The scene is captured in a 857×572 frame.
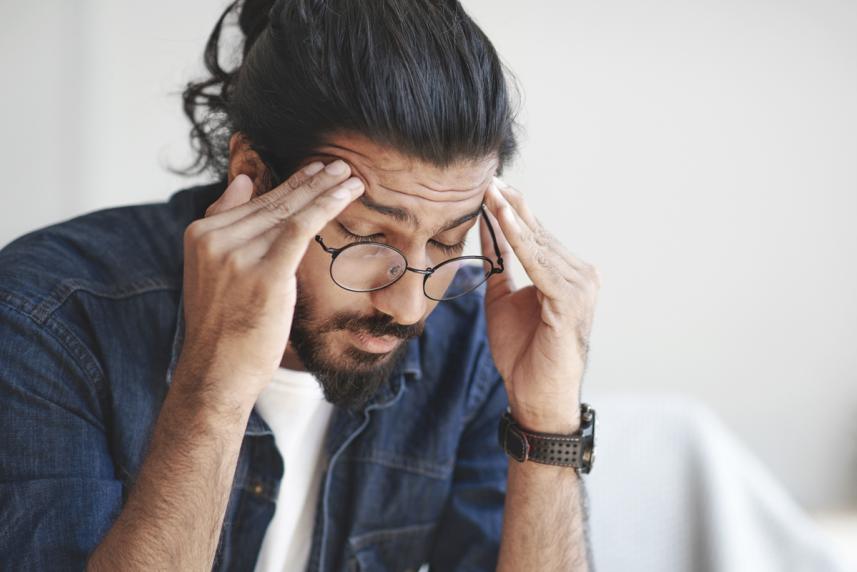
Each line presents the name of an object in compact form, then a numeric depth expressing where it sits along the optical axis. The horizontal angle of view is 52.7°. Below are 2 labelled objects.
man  1.12
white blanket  1.80
